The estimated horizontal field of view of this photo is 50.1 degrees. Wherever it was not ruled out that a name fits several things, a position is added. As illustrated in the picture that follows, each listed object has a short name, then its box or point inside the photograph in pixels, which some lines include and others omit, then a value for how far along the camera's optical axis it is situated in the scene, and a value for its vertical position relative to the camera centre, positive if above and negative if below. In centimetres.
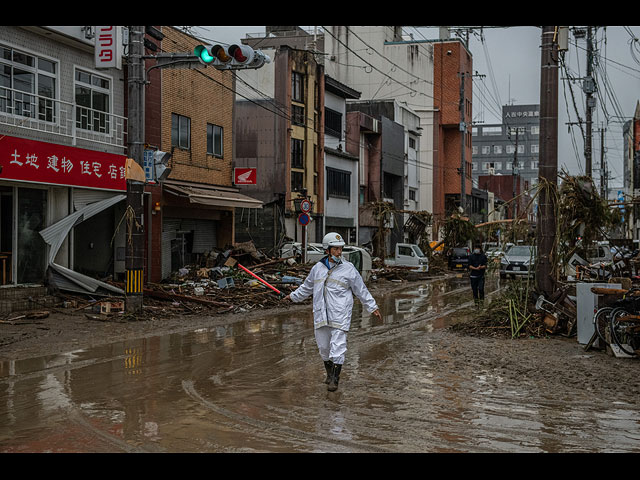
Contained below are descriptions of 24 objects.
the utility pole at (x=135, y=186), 1506 +107
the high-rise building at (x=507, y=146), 13602 +1776
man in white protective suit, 871 -86
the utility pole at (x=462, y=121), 4476 +790
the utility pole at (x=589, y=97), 3375 +698
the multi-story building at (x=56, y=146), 1727 +230
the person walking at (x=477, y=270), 2023 -106
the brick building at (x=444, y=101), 6462 +1263
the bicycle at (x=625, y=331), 1041 -149
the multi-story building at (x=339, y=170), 4250 +418
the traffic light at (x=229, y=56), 1328 +349
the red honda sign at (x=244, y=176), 2759 +235
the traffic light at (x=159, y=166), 1581 +157
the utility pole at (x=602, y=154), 5391 +637
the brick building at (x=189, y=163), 2262 +273
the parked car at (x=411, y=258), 3734 -131
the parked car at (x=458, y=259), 4238 -153
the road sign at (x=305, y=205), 2622 +111
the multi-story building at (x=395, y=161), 5062 +587
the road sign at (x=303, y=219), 2655 +58
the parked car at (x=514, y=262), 3052 -126
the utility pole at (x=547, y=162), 1346 +144
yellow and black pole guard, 1576 -110
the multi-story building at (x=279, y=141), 3653 +522
